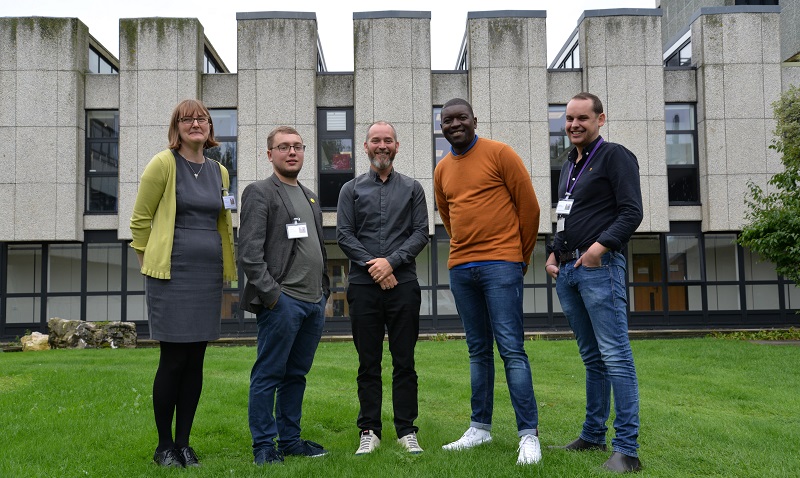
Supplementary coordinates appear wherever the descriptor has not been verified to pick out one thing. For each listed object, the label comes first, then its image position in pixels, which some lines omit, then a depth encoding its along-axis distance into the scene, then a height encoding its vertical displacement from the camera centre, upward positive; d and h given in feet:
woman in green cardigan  13.02 -0.07
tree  43.42 +2.61
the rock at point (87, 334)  48.34 -5.27
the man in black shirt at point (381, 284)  14.62 -0.51
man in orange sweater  13.55 +0.18
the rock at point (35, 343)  48.93 -5.92
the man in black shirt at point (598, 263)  12.58 -0.07
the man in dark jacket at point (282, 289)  13.51 -0.58
